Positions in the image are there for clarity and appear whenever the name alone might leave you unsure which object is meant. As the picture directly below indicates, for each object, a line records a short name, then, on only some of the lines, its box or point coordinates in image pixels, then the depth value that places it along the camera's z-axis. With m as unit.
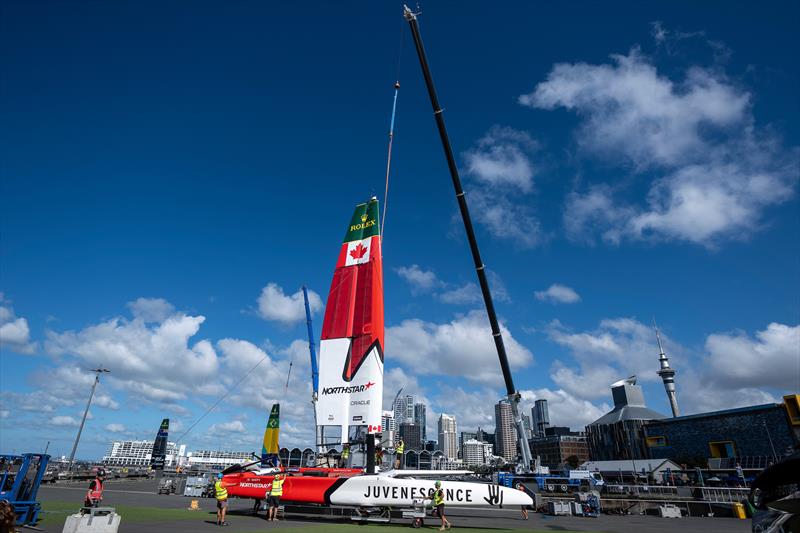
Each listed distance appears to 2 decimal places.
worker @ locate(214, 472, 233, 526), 13.60
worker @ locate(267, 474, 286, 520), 15.58
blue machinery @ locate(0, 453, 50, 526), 11.98
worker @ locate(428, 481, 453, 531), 14.18
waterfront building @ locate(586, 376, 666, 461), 111.32
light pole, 44.30
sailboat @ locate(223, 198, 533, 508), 15.43
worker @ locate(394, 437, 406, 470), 21.91
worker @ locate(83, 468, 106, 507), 12.70
